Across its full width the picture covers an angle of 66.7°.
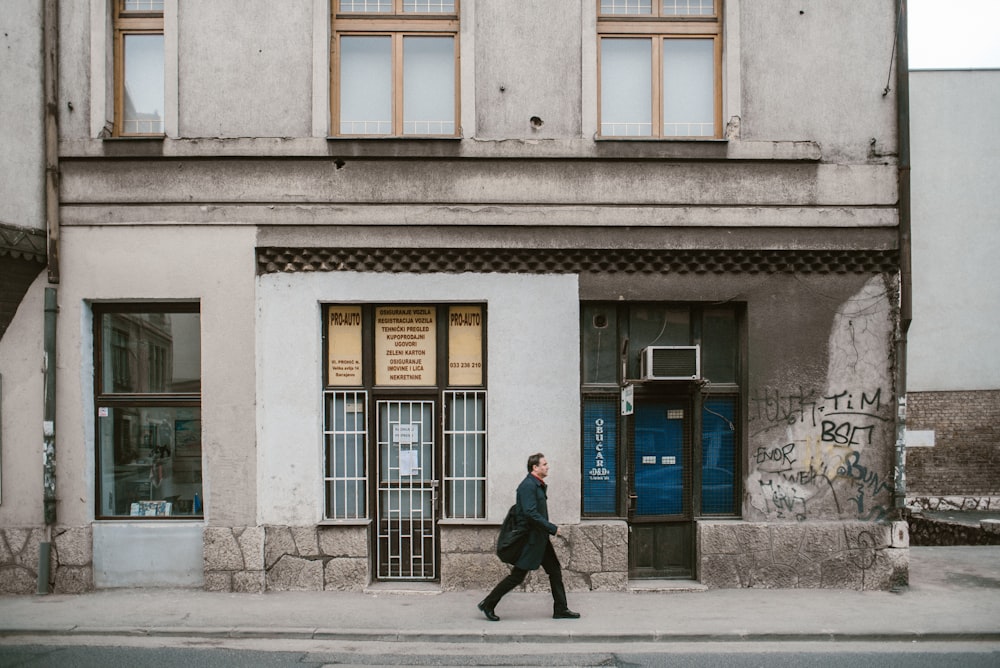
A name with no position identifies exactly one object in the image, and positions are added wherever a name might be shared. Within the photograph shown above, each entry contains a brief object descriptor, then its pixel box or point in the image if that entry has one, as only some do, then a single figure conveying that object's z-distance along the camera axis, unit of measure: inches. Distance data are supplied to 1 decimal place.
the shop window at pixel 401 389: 373.1
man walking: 303.6
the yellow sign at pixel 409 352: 377.1
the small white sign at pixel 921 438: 620.4
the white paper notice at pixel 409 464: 374.3
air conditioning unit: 362.3
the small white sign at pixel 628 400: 338.3
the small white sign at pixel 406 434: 374.9
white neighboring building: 620.4
